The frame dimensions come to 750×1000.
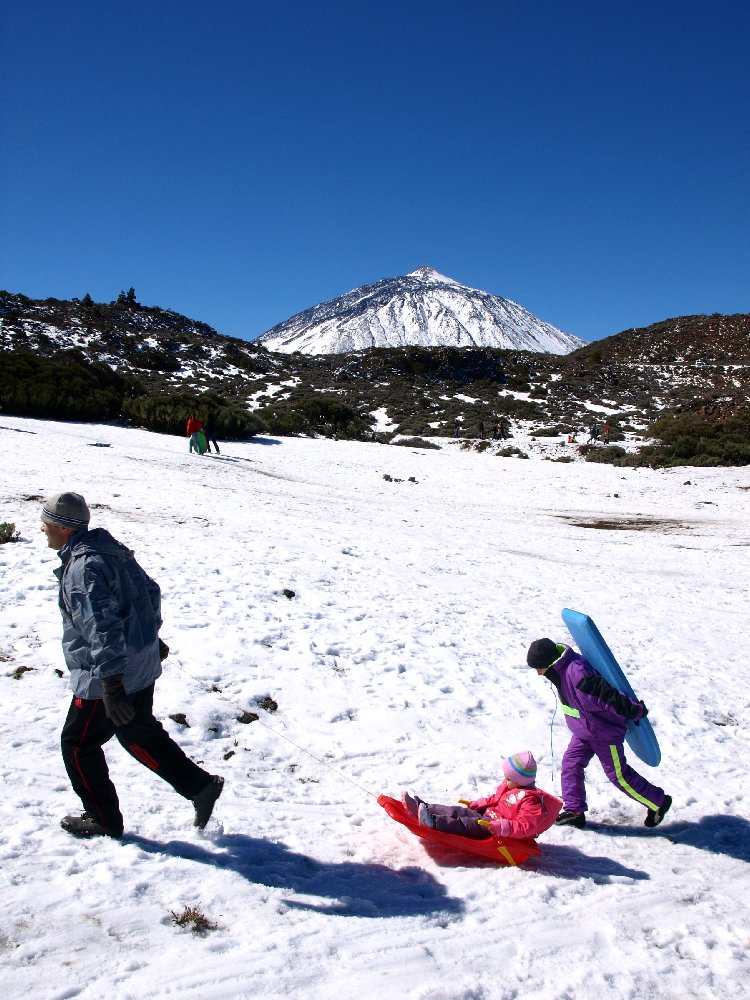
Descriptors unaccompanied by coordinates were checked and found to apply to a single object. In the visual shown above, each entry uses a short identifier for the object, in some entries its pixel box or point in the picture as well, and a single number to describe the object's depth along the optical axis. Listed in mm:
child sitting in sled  3832
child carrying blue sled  4211
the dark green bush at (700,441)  25516
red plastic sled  3795
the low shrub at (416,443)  31250
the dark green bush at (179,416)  25766
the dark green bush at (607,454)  27500
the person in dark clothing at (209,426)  24609
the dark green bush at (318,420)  30594
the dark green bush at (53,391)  24203
